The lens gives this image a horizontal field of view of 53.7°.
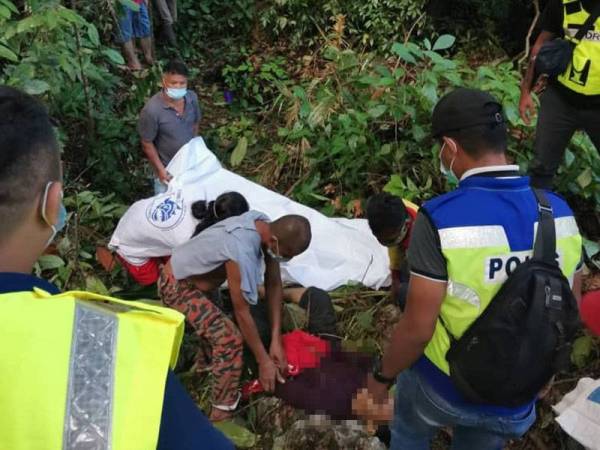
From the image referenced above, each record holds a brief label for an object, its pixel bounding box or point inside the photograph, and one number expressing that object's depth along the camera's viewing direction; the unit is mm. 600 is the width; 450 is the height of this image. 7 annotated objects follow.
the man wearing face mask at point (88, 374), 724
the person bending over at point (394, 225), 2832
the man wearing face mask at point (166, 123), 3949
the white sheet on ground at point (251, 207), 3426
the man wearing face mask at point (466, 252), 1593
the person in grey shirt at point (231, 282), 2676
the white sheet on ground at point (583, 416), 2311
